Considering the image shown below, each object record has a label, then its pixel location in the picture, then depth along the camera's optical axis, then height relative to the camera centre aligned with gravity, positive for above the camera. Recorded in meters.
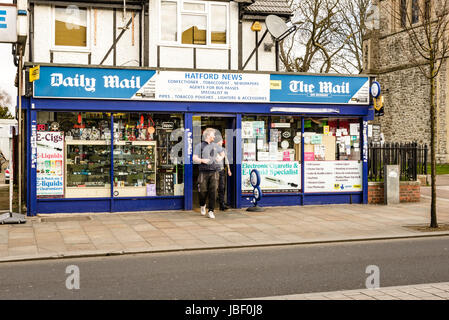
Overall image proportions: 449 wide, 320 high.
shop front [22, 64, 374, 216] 13.38 +0.57
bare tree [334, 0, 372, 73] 39.06 +9.52
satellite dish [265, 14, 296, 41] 15.30 +3.63
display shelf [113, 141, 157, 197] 14.02 -0.30
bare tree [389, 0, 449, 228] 11.62 +1.96
